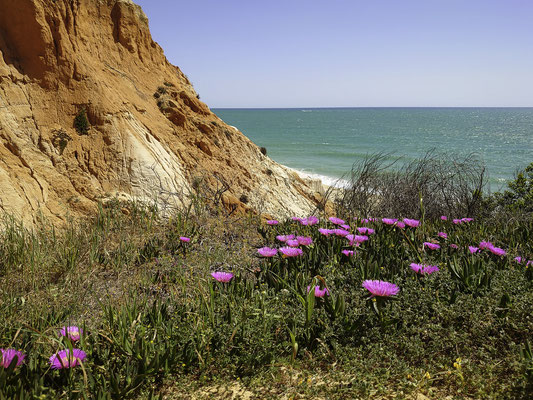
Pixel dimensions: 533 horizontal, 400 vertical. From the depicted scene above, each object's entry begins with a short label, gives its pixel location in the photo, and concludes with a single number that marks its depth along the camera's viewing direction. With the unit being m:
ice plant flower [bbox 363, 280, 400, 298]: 2.64
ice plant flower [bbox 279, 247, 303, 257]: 3.33
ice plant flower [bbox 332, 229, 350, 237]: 3.69
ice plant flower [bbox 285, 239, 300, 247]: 3.48
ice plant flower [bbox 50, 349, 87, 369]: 2.27
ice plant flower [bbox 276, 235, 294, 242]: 3.66
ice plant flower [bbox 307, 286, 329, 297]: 2.89
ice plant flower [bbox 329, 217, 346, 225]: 4.11
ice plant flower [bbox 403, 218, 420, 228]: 4.03
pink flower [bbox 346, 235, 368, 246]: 3.62
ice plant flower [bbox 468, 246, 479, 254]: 3.70
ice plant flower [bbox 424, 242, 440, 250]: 3.74
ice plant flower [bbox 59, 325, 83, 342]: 2.51
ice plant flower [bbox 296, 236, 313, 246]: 3.58
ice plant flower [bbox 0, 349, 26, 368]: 2.21
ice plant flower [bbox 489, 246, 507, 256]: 3.48
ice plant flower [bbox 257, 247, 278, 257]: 3.35
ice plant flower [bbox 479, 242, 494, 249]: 3.62
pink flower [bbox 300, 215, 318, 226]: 4.12
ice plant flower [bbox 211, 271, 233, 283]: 3.18
